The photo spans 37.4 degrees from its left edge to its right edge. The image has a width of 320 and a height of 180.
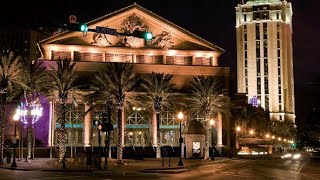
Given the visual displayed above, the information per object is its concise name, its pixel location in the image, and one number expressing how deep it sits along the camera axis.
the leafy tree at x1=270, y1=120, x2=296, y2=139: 166.98
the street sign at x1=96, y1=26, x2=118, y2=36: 25.86
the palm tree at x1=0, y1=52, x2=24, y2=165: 49.44
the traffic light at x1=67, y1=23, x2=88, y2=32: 24.70
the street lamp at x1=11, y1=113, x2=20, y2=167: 42.95
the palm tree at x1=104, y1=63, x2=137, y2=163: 52.94
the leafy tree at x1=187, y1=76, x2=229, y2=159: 62.92
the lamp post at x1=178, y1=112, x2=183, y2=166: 49.04
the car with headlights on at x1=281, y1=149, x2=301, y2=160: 86.04
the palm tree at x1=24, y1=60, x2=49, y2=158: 56.56
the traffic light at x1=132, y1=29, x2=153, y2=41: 26.66
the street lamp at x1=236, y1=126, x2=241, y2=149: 87.11
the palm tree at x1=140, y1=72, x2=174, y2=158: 62.12
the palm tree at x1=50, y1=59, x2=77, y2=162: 53.12
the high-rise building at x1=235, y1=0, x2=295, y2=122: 167.50
